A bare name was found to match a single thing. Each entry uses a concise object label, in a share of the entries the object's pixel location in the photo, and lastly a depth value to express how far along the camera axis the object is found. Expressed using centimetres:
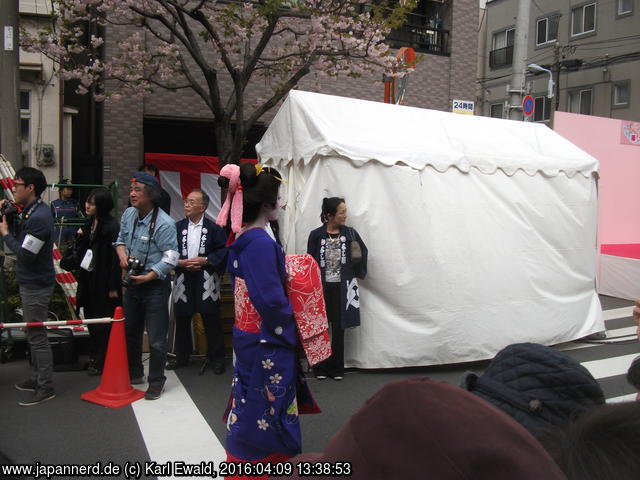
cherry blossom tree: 930
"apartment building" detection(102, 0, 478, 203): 1151
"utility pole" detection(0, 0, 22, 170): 665
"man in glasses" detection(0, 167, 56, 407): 452
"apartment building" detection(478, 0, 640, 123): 2269
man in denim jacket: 490
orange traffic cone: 477
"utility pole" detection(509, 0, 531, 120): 1034
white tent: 580
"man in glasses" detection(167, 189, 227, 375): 568
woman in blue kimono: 277
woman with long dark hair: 545
